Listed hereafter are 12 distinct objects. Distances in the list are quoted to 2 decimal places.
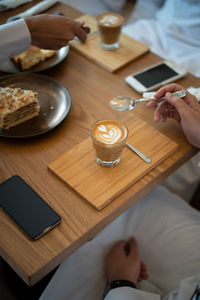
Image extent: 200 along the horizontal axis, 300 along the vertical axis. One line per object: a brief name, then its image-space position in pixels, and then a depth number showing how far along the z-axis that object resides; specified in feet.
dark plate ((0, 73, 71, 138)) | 3.05
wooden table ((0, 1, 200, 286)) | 2.22
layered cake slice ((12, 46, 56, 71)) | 3.70
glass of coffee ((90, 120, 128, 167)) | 2.54
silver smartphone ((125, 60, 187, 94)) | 3.55
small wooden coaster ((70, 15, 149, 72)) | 3.89
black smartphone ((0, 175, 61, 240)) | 2.30
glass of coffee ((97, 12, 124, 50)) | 3.92
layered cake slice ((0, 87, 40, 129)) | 2.94
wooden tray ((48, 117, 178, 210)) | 2.54
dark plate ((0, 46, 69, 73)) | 3.76
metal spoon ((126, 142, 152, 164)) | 2.78
